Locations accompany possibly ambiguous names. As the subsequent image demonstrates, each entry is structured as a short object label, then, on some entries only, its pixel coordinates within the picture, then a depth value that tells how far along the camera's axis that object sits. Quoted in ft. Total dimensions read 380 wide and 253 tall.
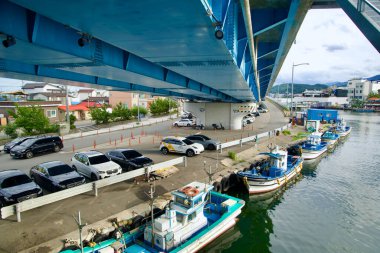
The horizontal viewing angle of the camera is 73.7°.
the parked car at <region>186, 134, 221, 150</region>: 80.33
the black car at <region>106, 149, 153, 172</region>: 56.34
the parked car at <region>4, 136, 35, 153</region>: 80.46
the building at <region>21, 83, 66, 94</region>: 276.21
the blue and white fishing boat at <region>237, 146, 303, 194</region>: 60.23
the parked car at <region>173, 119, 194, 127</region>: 152.25
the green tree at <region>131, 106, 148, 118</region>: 189.57
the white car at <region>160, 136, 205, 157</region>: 73.00
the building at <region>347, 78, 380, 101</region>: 493.77
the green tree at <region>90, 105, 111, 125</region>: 148.57
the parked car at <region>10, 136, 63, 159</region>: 73.87
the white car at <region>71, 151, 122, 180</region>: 50.83
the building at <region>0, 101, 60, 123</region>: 150.95
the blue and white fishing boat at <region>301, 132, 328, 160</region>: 96.32
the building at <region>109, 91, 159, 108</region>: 243.60
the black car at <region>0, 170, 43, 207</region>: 37.42
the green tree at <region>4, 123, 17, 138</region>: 104.17
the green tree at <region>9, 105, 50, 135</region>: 102.73
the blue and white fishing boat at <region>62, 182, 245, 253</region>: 33.30
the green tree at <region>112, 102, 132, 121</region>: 165.07
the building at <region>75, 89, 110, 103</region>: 316.19
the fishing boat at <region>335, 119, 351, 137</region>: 145.69
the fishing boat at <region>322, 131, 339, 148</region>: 118.37
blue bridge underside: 18.92
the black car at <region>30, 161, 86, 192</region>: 43.39
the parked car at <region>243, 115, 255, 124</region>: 170.91
